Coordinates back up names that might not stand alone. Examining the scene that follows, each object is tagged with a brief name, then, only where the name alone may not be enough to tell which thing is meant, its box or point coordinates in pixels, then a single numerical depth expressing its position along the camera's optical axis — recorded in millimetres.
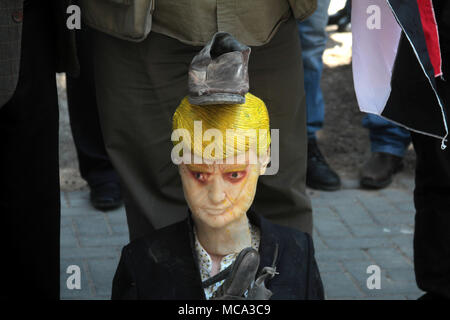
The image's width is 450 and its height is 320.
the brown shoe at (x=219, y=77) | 1783
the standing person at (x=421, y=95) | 2031
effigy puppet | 1869
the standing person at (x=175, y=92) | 2365
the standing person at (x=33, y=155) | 2273
